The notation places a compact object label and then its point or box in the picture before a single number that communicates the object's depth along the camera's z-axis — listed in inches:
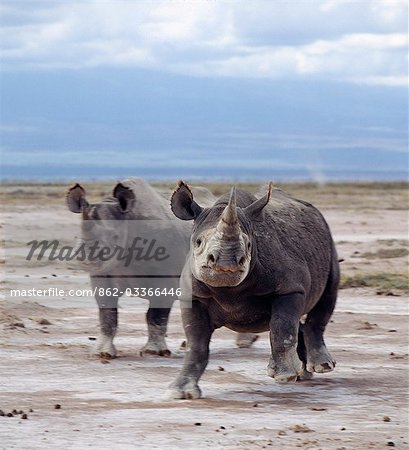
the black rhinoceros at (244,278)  400.8
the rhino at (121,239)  532.7
